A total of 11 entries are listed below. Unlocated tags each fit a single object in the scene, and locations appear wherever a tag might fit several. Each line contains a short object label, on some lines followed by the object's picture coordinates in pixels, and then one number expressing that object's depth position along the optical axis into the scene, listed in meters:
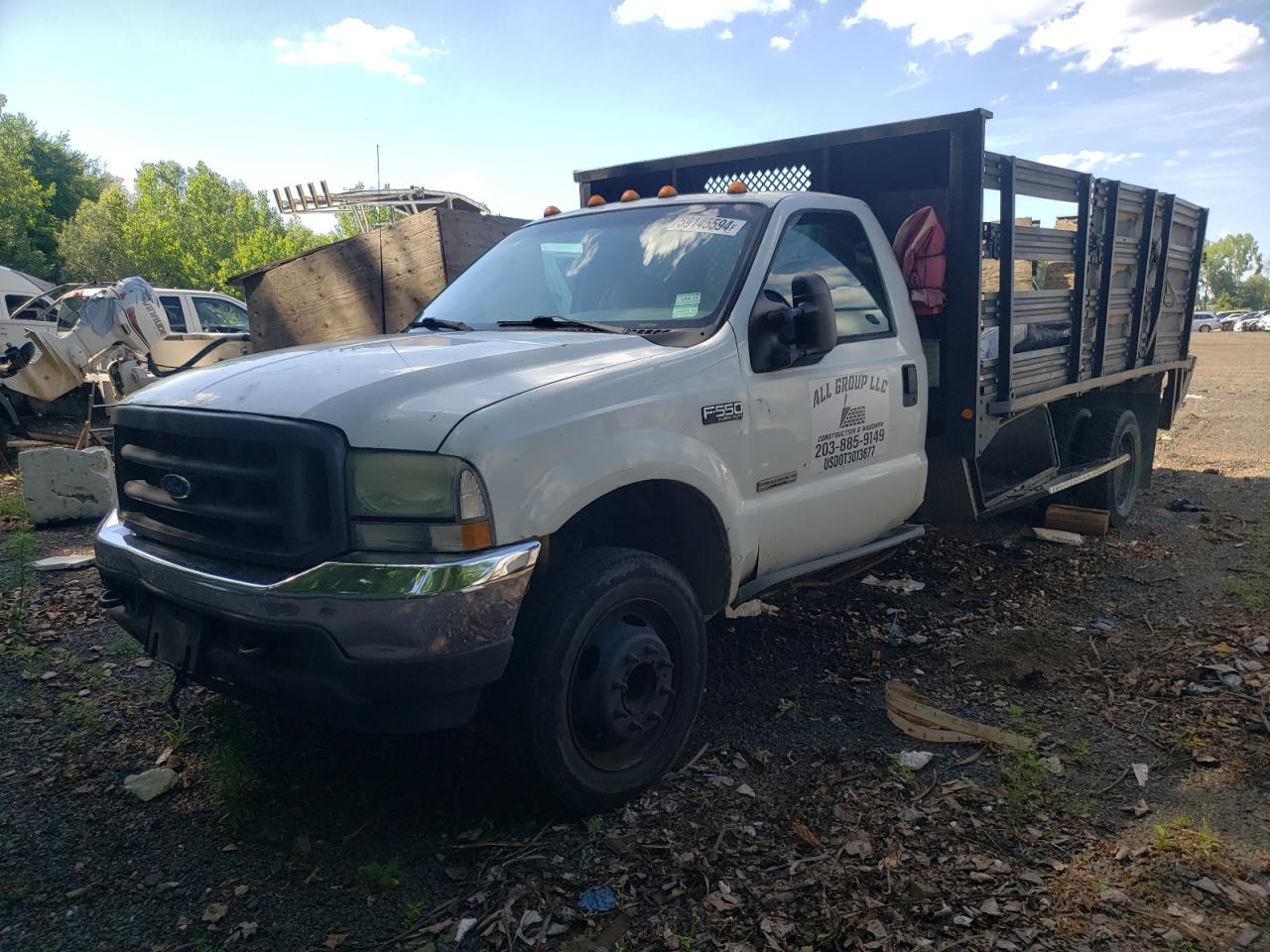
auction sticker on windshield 3.80
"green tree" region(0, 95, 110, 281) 37.78
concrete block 7.00
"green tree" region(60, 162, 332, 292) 40.06
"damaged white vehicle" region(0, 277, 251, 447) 10.44
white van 13.12
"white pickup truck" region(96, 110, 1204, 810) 2.53
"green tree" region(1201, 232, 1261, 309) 109.12
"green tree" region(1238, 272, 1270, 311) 108.62
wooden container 7.99
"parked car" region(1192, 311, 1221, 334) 65.38
